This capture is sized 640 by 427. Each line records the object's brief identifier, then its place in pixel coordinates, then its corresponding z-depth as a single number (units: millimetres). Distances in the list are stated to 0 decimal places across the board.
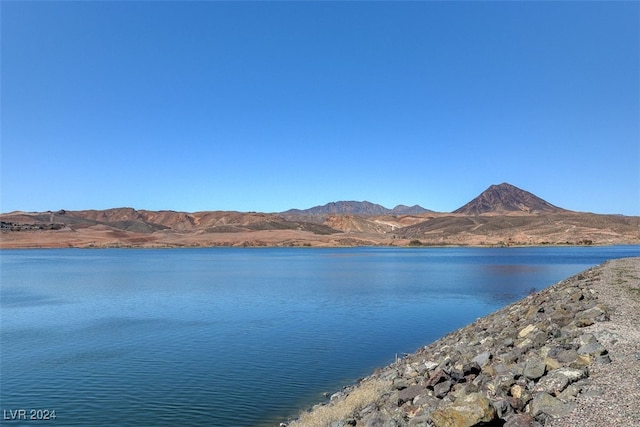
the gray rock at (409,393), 8945
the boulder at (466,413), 6770
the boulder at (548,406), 6707
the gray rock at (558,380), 7504
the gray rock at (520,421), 6583
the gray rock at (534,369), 8219
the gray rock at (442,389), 8562
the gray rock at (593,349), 8805
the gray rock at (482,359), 10139
